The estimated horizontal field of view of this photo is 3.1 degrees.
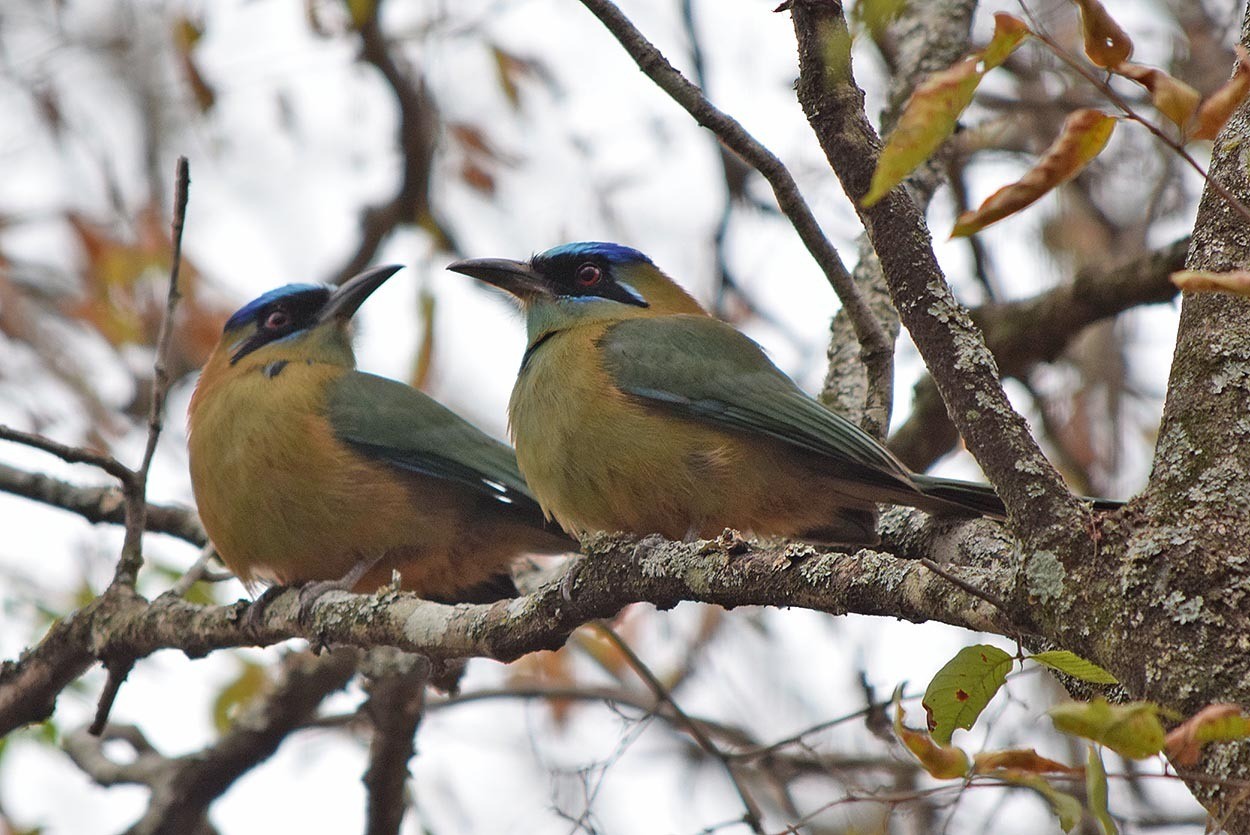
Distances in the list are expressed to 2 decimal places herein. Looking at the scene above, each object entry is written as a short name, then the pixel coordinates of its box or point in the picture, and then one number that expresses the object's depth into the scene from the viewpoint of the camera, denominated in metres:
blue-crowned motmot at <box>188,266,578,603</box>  8.30
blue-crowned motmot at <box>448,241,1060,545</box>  8.22
